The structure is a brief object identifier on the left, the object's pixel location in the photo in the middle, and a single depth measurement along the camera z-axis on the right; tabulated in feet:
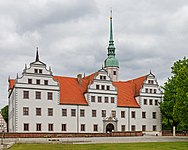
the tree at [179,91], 135.85
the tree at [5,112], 239.79
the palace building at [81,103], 170.81
